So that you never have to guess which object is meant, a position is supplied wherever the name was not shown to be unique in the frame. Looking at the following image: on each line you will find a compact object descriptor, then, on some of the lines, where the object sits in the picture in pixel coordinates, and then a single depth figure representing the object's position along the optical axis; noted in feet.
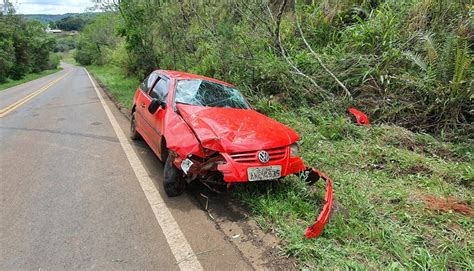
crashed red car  12.19
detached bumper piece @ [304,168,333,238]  10.27
